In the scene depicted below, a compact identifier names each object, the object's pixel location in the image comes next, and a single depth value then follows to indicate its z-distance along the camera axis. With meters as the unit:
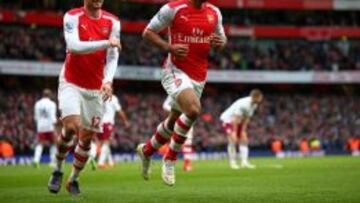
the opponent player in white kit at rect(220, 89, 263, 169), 23.30
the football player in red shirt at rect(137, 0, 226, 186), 11.41
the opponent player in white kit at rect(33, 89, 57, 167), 26.40
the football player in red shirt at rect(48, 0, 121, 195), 10.92
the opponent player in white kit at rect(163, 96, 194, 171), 21.72
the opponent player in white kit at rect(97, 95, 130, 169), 24.39
